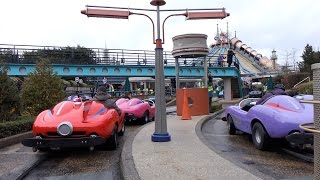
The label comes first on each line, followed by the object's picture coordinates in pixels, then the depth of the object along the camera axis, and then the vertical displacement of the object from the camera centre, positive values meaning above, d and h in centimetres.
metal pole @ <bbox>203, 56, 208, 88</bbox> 1295 +69
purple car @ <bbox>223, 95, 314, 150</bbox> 566 -64
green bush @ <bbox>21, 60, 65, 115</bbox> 974 +0
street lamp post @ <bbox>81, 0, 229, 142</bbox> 650 +24
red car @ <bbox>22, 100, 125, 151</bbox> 551 -73
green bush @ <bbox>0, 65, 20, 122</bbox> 810 -16
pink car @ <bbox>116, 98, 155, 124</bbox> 1032 -71
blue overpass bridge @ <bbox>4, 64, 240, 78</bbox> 2110 +179
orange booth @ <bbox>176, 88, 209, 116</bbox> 1183 -44
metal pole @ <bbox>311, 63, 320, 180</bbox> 214 -21
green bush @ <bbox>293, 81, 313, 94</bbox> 1609 -5
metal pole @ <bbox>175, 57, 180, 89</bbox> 1263 +70
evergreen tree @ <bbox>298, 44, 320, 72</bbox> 3807 +439
